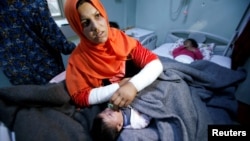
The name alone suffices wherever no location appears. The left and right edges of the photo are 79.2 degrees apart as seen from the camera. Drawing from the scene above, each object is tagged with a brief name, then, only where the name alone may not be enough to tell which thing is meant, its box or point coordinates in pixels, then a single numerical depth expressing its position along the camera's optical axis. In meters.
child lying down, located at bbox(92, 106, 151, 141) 0.69
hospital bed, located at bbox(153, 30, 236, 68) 1.60
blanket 0.68
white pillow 1.60
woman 0.72
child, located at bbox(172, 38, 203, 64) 1.55
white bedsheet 1.50
